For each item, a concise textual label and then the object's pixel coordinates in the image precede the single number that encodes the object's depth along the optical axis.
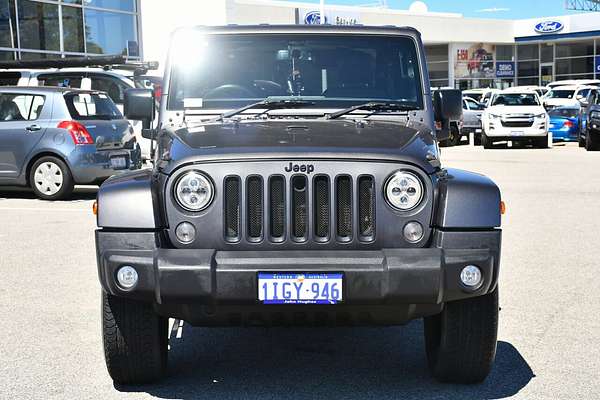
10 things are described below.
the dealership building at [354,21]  26.08
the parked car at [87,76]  15.46
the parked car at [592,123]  23.92
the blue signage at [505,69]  61.40
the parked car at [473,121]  30.52
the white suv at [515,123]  26.12
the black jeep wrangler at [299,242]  4.14
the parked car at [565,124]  28.12
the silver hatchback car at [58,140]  13.05
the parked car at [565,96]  30.16
